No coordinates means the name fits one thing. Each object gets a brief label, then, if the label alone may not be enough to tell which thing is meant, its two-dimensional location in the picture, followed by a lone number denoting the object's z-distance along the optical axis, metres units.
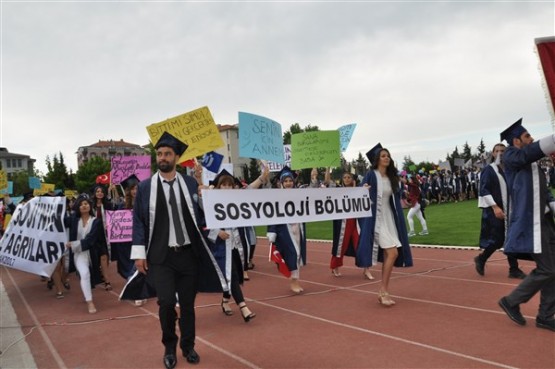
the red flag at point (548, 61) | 3.45
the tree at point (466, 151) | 89.61
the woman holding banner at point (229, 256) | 5.75
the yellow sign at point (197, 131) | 7.18
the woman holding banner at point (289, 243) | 7.21
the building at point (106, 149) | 136.12
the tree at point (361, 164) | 55.77
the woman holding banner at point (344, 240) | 8.20
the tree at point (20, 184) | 77.69
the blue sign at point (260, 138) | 6.50
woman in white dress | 6.06
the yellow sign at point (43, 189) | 13.85
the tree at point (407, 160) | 108.66
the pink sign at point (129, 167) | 10.20
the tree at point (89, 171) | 82.25
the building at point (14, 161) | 119.61
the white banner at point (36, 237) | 7.37
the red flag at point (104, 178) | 14.84
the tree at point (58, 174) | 67.81
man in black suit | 4.36
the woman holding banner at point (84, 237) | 7.12
